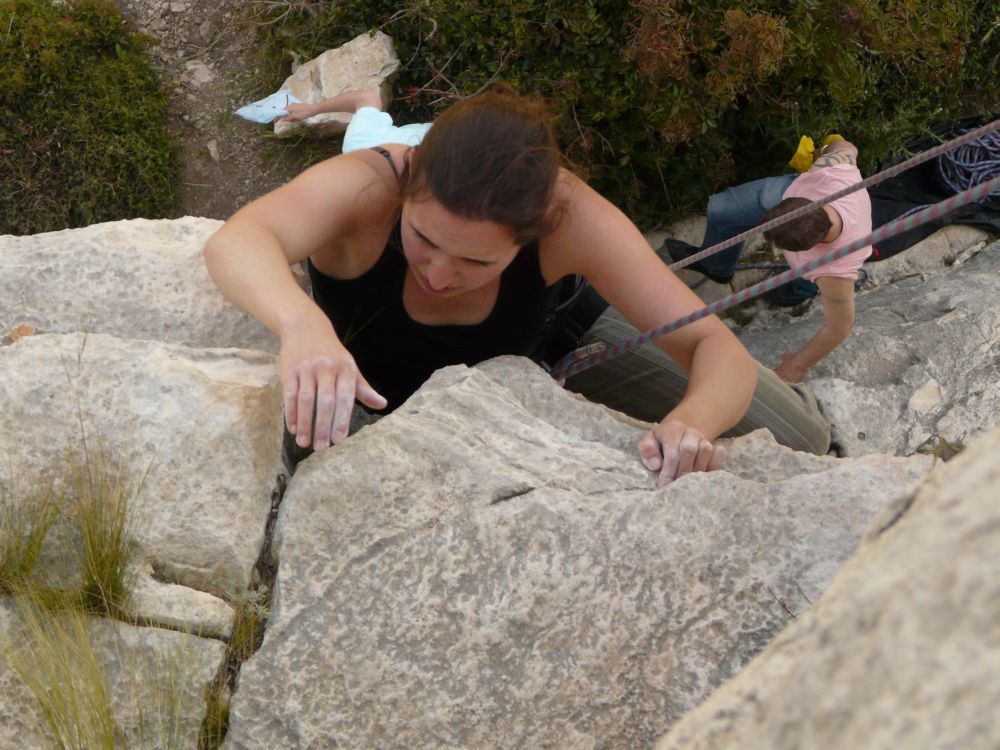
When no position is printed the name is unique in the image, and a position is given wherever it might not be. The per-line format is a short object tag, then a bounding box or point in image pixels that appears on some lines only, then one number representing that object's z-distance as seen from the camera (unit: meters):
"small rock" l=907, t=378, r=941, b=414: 3.54
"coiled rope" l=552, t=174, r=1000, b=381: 1.90
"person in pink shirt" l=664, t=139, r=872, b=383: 3.78
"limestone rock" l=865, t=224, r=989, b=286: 4.91
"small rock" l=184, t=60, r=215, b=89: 5.16
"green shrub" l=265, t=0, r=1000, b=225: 4.12
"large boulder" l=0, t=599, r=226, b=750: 1.74
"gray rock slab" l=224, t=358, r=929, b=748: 1.81
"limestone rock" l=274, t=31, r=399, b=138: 4.80
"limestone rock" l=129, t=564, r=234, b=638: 1.91
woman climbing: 2.15
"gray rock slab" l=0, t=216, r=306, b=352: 2.50
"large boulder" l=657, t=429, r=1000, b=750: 0.87
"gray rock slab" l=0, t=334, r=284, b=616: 2.00
